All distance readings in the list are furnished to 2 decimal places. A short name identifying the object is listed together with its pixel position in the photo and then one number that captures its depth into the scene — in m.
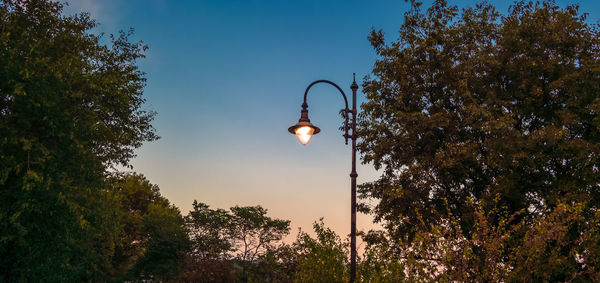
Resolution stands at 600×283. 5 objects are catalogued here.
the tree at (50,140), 14.92
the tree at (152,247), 42.78
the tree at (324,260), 12.88
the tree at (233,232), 43.94
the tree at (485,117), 19.16
